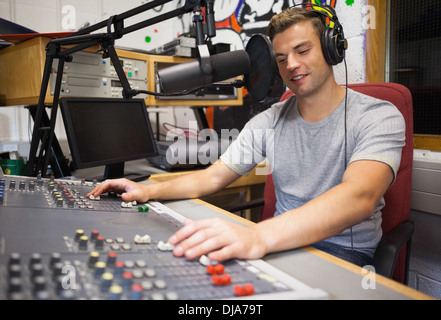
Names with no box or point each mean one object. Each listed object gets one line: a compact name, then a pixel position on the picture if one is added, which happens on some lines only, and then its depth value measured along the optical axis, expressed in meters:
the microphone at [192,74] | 0.64
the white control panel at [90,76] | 1.44
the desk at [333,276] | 0.47
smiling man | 0.68
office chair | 0.99
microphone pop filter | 0.75
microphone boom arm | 0.70
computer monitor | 1.23
